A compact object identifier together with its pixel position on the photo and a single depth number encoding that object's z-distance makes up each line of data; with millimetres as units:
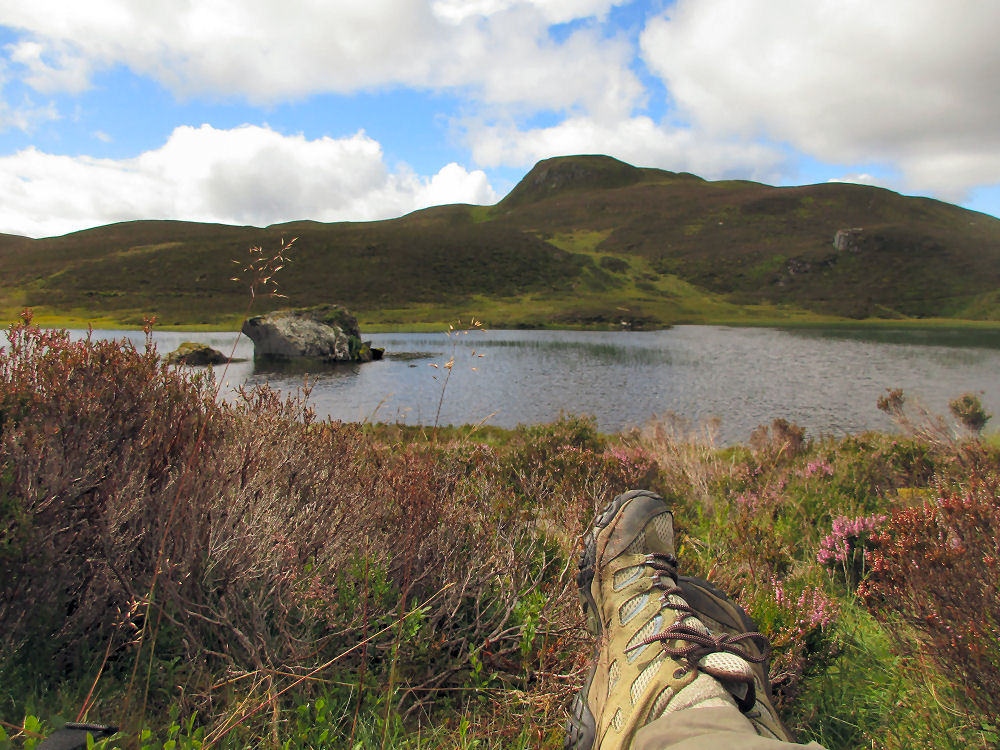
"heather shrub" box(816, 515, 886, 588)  3213
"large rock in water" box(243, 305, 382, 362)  29609
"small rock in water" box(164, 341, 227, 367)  23094
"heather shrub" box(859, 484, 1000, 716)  1691
